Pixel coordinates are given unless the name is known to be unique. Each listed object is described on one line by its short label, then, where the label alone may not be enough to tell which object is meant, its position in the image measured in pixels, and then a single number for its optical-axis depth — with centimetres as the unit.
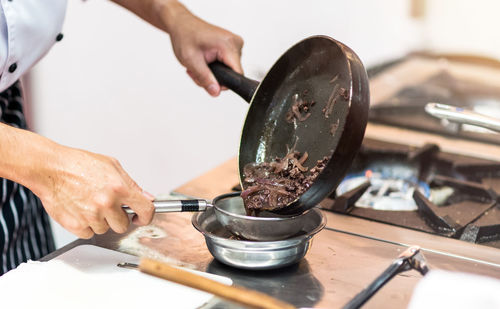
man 115
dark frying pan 116
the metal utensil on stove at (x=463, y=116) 127
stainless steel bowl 117
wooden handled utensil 102
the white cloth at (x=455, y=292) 110
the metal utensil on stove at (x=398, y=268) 116
